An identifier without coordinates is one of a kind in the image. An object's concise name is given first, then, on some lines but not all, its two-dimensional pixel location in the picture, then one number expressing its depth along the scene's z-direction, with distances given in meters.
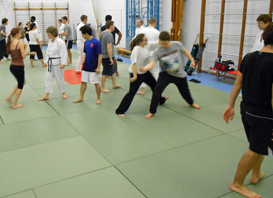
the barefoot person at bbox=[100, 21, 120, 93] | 6.52
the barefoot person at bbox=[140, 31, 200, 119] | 5.05
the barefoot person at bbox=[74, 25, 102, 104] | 5.57
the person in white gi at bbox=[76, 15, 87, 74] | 8.86
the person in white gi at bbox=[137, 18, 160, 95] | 6.73
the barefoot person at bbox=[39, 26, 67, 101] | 5.90
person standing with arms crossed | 10.39
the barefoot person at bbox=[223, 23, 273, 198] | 2.50
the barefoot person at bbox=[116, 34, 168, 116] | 5.05
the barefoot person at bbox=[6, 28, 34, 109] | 5.48
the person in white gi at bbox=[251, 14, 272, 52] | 5.11
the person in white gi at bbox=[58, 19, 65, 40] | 12.10
